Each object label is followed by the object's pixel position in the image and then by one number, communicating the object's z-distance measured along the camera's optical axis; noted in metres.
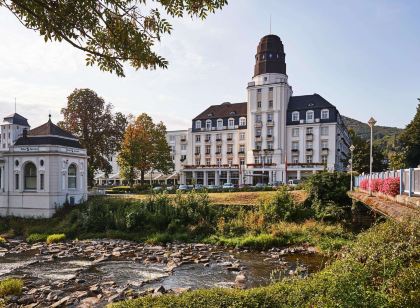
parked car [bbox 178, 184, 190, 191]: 49.09
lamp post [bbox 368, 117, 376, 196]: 20.53
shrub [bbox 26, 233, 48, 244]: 29.22
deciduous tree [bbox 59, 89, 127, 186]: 45.03
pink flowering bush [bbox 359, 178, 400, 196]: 14.91
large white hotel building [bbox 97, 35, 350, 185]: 60.46
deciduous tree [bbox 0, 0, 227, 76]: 5.98
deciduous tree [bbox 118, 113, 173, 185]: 48.97
